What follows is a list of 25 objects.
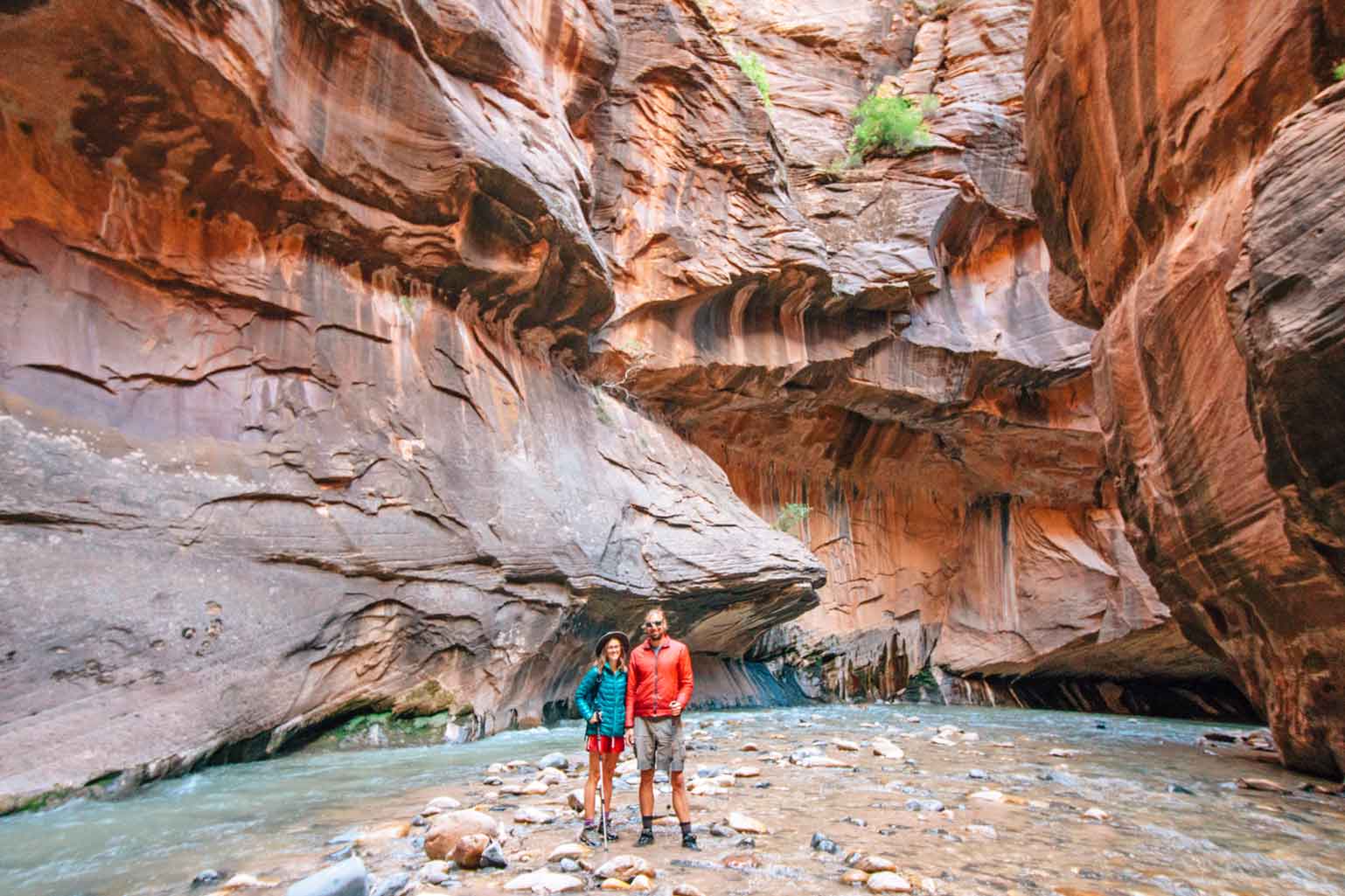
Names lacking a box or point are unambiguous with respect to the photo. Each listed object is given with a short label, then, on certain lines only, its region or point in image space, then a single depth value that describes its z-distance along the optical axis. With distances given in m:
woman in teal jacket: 4.18
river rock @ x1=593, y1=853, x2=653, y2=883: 3.30
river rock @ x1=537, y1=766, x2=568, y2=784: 5.74
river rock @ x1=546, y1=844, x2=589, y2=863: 3.62
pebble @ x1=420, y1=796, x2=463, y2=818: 4.58
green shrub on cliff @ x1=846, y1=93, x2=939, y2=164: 16.30
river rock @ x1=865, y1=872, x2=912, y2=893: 3.17
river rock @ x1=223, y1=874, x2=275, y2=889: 3.22
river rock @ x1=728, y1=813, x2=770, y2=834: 4.18
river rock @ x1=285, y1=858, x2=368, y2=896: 2.79
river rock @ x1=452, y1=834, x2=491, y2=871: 3.49
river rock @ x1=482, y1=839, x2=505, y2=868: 3.49
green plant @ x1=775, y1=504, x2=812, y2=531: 16.92
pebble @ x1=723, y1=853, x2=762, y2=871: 3.54
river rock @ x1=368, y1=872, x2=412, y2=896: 3.09
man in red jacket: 3.97
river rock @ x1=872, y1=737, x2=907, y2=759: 7.46
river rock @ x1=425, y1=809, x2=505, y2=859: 3.60
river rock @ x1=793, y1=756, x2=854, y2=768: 6.74
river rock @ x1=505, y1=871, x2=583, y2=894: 3.18
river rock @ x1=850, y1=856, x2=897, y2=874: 3.40
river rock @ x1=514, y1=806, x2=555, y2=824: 4.44
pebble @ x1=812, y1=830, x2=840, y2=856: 3.80
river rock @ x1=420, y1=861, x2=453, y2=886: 3.29
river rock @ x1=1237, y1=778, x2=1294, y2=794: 5.64
